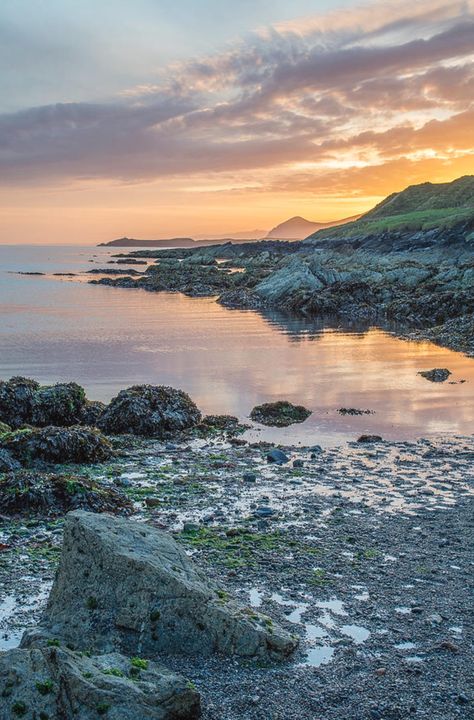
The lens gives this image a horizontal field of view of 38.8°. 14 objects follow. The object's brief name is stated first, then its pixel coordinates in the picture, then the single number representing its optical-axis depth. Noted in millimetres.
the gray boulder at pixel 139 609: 6195
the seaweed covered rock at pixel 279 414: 17266
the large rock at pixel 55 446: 13359
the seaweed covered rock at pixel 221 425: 16359
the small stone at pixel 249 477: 12102
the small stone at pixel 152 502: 10648
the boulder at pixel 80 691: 4797
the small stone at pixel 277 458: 13383
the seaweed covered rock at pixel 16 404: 17062
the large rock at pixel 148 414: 16266
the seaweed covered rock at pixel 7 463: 12617
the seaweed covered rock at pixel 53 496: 10180
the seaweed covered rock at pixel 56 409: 17094
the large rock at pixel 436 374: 22812
